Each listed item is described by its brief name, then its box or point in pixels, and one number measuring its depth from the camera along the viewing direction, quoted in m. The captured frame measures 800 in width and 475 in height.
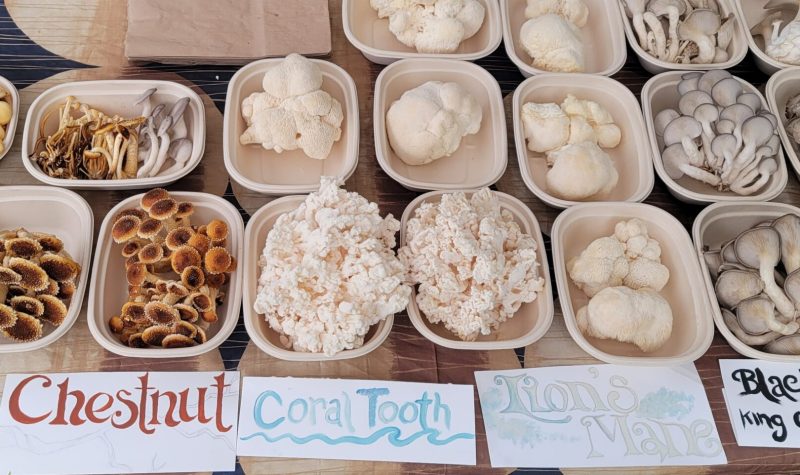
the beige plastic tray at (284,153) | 0.60
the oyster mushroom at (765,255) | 0.54
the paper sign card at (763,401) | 0.54
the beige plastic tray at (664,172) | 0.61
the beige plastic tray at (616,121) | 0.63
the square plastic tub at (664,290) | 0.54
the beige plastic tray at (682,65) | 0.69
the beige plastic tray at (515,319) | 0.51
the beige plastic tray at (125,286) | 0.49
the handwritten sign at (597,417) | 0.52
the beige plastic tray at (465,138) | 0.63
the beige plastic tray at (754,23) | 0.70
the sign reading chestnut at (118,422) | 0.47
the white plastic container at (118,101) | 0.58
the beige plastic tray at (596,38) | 0.69
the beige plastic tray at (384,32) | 0.69
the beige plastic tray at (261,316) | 0.49
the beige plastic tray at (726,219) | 0.60
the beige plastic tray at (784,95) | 0.65
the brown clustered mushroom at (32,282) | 0.48
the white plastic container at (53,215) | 0.55
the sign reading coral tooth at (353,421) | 0.50
